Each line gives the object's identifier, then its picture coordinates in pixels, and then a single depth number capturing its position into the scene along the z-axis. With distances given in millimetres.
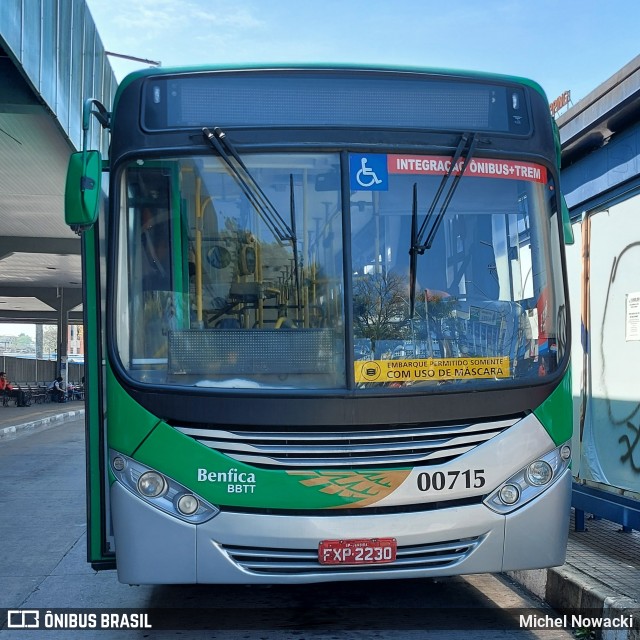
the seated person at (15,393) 35281
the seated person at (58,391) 43438
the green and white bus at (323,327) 4668
